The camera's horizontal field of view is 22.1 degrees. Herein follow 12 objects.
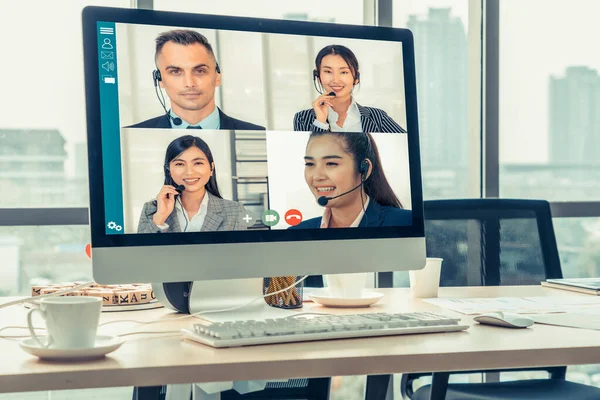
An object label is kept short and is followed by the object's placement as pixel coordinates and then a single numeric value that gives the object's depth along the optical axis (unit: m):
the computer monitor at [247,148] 2.40
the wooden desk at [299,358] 2.11
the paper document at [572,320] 2.42
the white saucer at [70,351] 2.14
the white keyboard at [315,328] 2.25
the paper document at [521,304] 2.58
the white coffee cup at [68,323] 2.16
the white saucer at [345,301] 2.66
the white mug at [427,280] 2.78
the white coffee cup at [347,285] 2.69
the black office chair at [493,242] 3.11
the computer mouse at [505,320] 2.39
